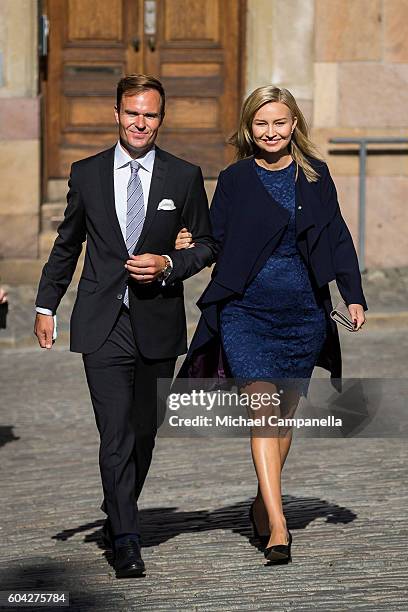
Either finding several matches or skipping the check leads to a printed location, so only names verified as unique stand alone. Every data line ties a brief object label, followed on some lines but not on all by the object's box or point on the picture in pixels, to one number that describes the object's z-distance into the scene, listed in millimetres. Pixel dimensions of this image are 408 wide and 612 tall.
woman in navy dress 10236
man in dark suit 9977
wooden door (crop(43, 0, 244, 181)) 23636
